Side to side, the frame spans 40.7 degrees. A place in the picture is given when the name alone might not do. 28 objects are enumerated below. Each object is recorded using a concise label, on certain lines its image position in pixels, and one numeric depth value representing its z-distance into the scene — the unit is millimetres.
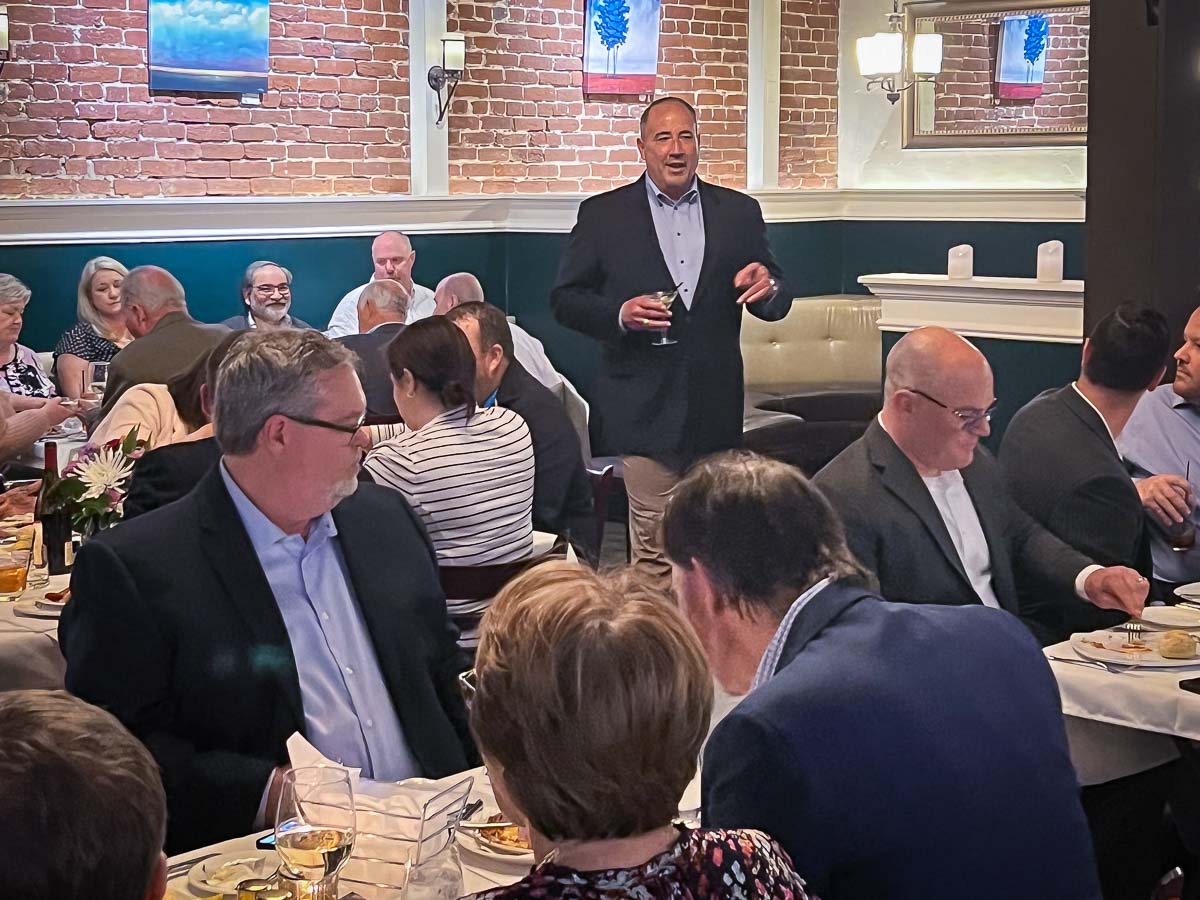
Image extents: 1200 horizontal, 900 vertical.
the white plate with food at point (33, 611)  3414
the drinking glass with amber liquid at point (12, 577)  3590
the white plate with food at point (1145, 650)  3035
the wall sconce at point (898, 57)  9461
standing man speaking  5328
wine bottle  3650
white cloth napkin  1874
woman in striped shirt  3723
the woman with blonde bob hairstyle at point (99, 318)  6875
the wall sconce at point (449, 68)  8391
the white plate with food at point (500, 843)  2082
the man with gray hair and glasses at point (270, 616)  2410
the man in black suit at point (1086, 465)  3883
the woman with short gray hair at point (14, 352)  6262
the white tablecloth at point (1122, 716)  2910
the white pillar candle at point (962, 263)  6461
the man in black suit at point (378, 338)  5531
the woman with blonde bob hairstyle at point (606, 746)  1492
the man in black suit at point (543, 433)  4613
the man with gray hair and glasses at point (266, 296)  7320
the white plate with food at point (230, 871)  1978
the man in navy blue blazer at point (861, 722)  1770
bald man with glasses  3268
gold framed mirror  9039
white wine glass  1822
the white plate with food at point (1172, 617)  3322
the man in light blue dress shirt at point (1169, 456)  4102
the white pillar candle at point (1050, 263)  6125
